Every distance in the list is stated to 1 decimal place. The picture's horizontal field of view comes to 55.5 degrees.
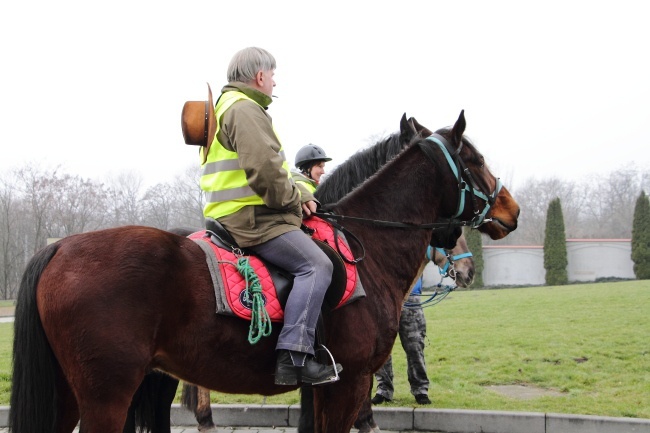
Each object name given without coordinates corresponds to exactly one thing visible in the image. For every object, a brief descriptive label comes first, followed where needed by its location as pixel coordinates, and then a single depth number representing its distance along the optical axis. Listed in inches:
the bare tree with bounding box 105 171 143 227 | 2023.9
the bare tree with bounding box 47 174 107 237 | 1822.1
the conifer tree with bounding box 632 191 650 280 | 1312.7
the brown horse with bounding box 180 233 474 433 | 222.1
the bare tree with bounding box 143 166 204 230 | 2079.2
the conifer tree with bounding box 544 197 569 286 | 1358.3
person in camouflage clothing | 295.0
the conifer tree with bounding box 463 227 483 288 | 1350.9
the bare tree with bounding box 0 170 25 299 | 1797.5
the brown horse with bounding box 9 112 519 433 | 130.0
